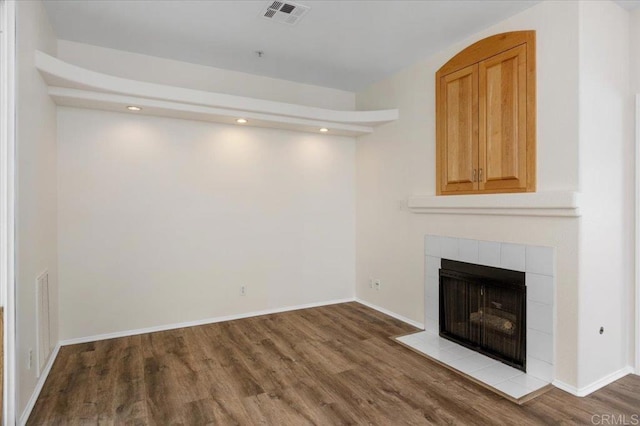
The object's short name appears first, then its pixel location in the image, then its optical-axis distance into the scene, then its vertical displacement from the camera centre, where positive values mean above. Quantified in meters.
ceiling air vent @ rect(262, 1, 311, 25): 2.73 +1.57
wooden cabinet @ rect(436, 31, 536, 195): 2.75 +0.77
